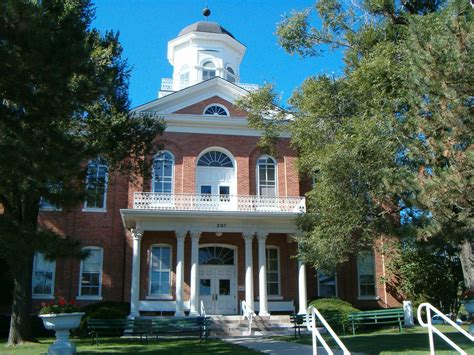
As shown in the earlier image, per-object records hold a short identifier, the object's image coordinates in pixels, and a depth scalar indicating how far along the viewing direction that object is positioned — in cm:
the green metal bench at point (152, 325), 1897
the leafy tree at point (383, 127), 1052
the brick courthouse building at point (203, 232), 2467
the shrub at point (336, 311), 2159
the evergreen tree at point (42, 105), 1009
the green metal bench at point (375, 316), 2084
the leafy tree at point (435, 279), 2614
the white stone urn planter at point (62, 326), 1216
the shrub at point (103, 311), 2123
